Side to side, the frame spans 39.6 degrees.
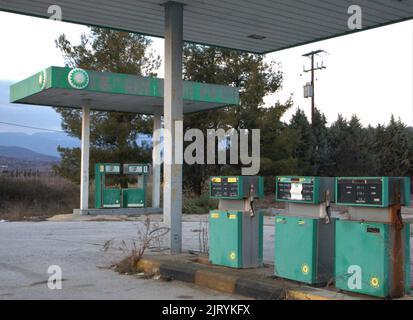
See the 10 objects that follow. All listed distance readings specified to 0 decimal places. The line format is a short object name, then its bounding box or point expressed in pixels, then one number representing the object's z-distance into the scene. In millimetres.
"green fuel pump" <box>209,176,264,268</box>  9141
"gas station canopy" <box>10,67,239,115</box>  20797
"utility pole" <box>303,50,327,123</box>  46906
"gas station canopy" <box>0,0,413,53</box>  10797
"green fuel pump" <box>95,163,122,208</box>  24594
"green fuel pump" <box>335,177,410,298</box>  6840
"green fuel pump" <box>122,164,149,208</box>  25328
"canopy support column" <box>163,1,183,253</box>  10797
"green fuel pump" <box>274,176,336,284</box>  7770
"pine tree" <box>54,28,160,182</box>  31828
